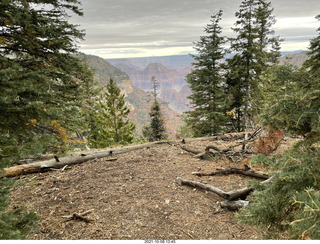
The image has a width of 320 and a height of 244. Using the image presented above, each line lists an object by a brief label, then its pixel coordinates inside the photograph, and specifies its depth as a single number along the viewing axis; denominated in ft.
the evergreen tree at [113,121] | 60.03
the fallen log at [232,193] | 14.14
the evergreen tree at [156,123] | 81.46
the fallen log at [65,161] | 20.40
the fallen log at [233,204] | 13.34
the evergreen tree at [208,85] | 53.06
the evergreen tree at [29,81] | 9.31
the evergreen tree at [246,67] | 47.98
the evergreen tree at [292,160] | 6.86
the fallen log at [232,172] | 18.60
